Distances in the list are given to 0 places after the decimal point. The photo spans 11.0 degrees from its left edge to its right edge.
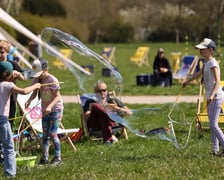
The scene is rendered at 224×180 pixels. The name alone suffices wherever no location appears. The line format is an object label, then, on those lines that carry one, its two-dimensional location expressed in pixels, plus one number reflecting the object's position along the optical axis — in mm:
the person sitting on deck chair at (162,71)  33617
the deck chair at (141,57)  54441
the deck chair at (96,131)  18845
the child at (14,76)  14930
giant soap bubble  15389
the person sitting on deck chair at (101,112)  17110
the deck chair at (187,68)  34363
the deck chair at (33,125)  16522
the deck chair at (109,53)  54734
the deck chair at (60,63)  49112
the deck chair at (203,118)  18816
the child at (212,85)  15073
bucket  14844
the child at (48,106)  14844
